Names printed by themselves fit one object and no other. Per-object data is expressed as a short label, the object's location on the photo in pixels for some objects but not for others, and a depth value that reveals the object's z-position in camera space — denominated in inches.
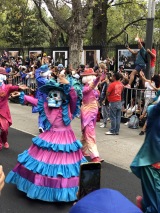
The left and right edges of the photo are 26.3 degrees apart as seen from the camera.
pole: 377.1
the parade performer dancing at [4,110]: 269.9
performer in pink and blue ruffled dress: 176.6
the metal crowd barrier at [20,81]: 581.6
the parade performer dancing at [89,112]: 240.1
